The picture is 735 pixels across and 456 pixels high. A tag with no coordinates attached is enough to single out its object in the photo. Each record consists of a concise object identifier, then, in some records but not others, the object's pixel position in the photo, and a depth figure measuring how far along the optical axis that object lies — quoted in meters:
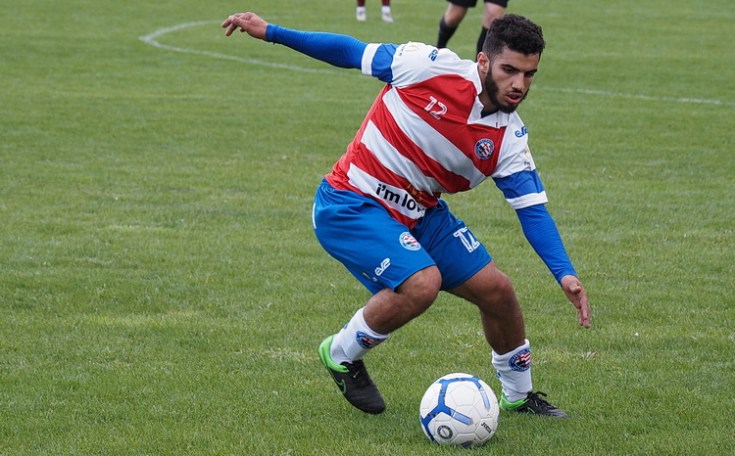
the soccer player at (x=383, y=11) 50.69
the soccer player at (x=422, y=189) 10.38
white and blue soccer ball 10.00
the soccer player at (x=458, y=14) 32.06
